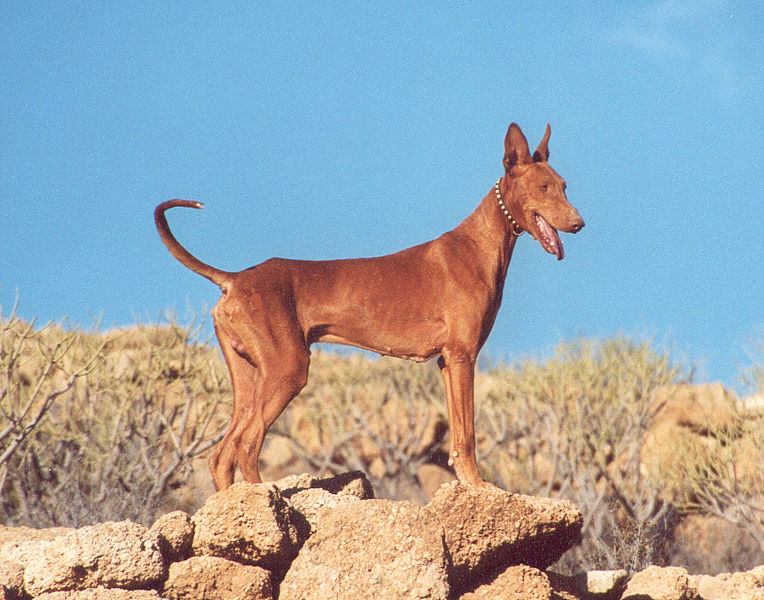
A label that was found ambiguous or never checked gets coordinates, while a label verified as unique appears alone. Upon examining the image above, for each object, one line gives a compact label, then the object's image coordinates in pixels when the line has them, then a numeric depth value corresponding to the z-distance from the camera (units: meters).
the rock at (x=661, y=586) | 17.55
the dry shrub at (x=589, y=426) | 49.31
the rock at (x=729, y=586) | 17.76
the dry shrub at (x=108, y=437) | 35.66
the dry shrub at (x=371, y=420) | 59.28
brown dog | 15.20
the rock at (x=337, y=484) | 16.50
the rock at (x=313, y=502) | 14.80
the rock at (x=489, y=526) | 13.79
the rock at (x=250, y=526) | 13.12
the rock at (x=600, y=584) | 16.83
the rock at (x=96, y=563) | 13.05
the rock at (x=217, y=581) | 13.28
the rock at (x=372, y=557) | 12.34
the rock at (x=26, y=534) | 16.19
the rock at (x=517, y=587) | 13.86
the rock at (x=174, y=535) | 13.95
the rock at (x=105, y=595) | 12.67
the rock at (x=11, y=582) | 13.58
